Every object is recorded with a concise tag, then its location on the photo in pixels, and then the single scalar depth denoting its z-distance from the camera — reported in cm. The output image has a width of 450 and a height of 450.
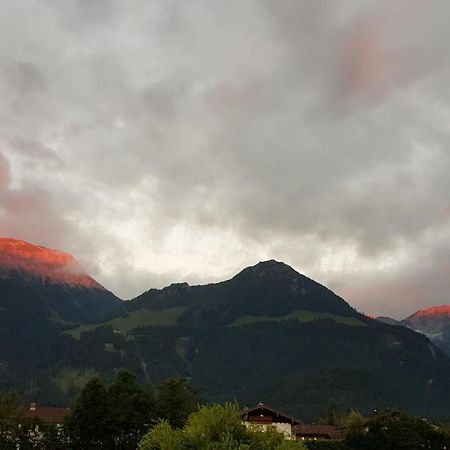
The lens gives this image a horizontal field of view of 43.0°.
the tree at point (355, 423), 11075
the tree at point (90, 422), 8994
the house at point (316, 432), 13888
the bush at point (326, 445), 10756
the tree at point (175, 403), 9356
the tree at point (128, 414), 9212
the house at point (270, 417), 13125
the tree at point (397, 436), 10500
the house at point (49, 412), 14950
